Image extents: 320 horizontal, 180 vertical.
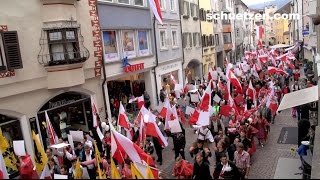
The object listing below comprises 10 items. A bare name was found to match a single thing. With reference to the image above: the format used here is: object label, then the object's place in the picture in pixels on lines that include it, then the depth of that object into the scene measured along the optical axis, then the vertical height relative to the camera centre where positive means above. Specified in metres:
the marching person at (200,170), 8.77 -3.30
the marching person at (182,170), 8.96 -3.39
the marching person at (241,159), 9.30 -3.36
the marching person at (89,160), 10.46 -3.56
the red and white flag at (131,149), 8.90 -2.79
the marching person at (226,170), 7.88 -3.08
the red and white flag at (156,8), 20.91 +1.60
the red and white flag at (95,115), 14.25 -2.98
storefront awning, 12.81 -2.70
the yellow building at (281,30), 109.38 -1.18
